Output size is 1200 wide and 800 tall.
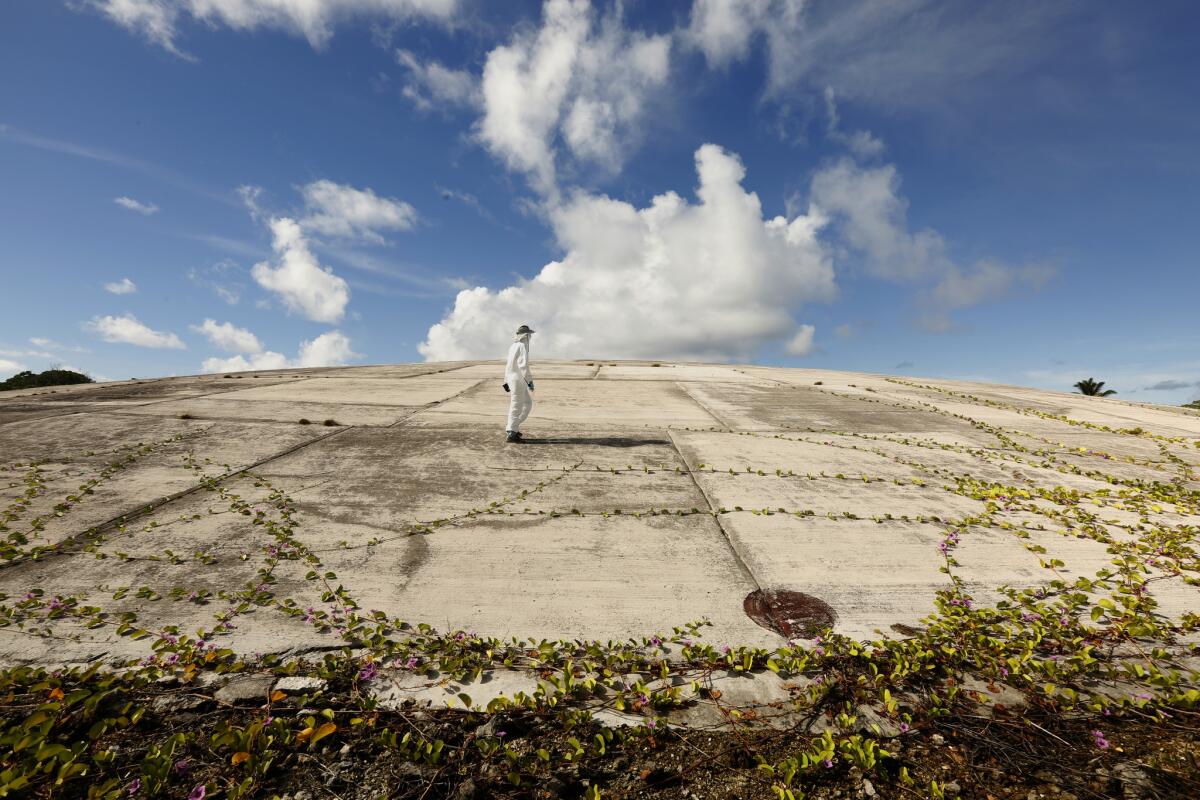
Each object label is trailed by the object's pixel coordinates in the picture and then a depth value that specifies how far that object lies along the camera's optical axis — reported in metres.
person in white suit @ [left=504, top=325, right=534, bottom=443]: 7.70
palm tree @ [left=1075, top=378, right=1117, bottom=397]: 28.12
